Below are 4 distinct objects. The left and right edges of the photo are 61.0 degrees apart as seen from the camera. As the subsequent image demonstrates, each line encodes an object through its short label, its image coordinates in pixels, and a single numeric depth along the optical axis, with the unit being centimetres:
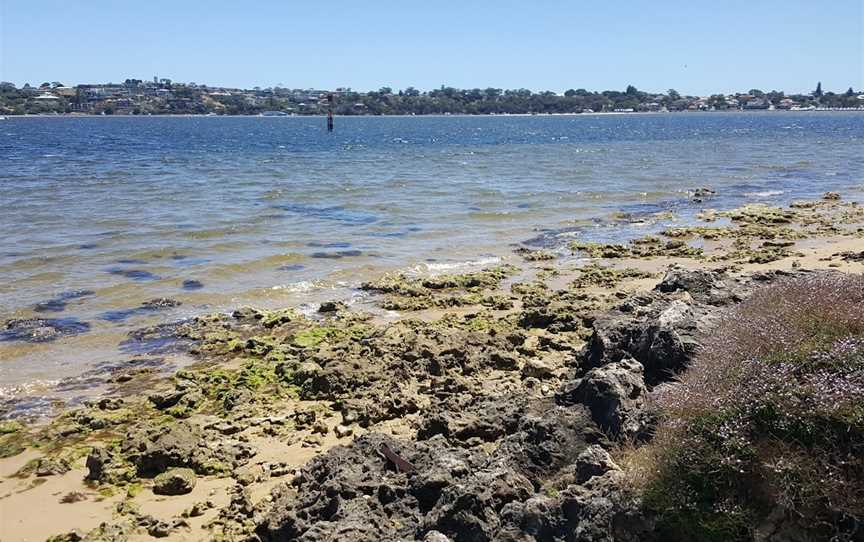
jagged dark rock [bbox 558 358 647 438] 597
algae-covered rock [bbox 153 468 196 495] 753
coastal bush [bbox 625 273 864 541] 405
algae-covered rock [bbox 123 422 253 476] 797
